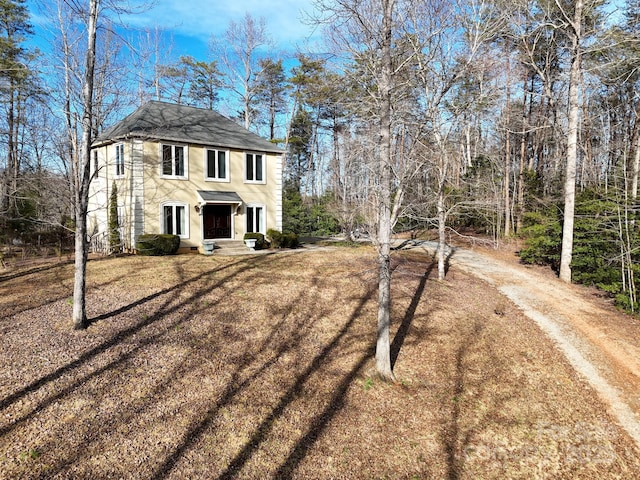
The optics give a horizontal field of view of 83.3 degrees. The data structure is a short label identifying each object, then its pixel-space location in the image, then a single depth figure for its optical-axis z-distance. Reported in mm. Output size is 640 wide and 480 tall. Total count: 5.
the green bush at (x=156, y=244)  14586
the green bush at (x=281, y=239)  18547
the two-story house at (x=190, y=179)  15570
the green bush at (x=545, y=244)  15800
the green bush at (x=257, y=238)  17828
